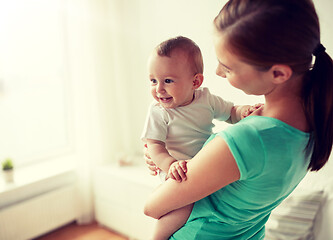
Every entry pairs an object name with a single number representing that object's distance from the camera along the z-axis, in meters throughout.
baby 0.99
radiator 2.36
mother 0.61
